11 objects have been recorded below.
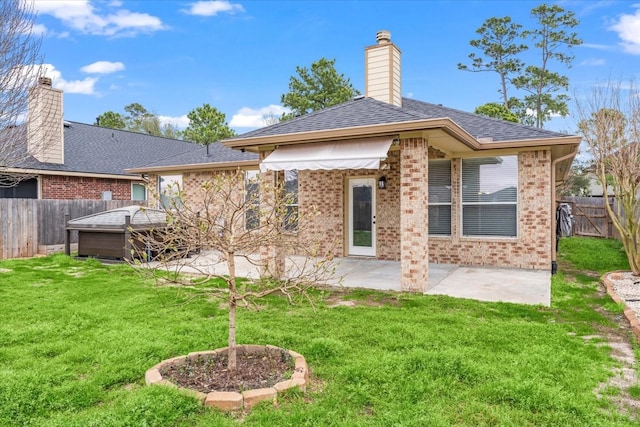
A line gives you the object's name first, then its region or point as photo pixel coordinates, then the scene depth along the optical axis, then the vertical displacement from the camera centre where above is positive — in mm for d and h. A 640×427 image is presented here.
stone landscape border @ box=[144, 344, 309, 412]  3674 -1581
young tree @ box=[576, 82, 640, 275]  9828 +1690
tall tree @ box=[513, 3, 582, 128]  31375 +11373
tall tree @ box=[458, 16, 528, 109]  33125 +12728
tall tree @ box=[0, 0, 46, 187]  10008 +3590
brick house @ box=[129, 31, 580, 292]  8633 +980
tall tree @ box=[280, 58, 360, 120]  36000 +10630
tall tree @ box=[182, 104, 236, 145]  37562 +7924
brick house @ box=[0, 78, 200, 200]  17516 +2360
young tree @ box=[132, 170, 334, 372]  4277 -207
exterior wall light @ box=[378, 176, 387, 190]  12789 +891
